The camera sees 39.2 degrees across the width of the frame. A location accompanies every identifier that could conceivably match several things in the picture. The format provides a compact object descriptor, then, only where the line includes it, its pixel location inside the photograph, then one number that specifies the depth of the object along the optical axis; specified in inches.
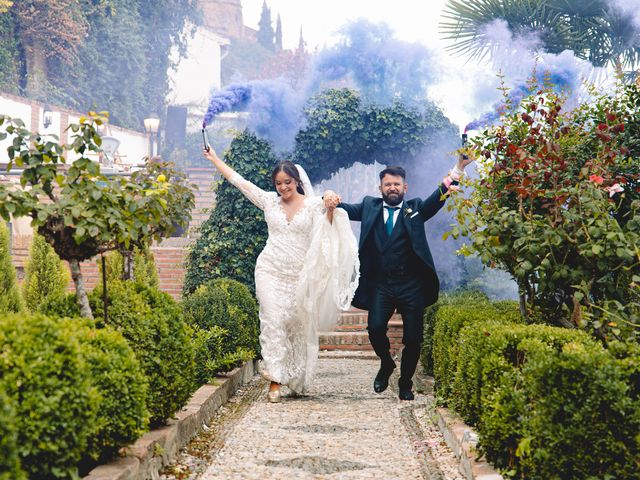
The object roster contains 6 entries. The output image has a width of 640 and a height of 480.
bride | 288.8
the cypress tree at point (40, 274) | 445.4
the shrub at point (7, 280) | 378.9
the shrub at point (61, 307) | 180.4
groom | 285.9
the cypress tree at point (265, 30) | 3560.5
